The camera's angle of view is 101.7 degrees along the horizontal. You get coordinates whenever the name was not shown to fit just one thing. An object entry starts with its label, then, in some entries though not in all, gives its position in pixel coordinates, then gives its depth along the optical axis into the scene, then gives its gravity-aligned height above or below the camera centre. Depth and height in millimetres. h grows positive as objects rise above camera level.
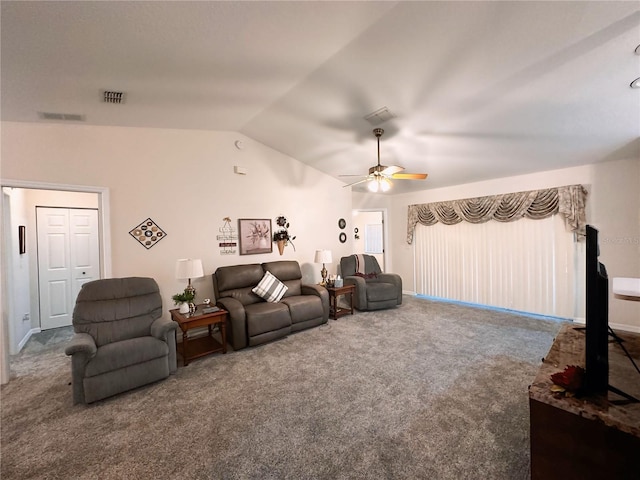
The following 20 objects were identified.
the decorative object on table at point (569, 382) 1138 -657
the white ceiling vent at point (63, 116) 2670 +1315
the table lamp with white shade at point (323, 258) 4590 -367
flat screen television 1134 -405
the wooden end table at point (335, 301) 4387 -1097
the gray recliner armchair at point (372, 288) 4715 -933
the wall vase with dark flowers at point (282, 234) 4598 +58
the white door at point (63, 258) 4047 -282
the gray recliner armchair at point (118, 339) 2182 -953
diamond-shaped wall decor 3357 +84
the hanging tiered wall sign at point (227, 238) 4043 +5
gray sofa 3238 -923
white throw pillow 3781 -753
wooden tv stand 987 -809
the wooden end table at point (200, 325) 2899 -1026
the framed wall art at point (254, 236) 4242 +36
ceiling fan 3053 +733
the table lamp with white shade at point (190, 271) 3139 -387
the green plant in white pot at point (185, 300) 3094 -721
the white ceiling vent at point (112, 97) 2471 +1390
